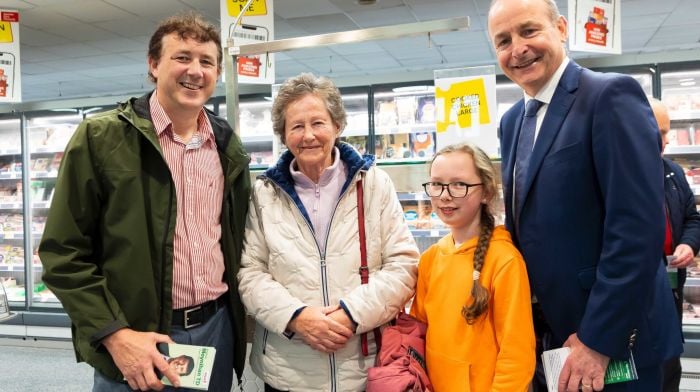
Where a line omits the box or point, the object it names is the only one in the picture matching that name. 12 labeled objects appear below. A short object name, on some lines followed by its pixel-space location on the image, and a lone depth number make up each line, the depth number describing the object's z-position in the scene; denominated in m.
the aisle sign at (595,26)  4.97
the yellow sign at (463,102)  3.14
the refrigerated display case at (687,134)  4.18
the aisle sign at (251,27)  5.27
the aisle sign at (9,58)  6.31
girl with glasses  1.54
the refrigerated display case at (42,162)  5.73
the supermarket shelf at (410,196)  3.36
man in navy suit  1.39
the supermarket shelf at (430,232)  3.54
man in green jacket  1.60
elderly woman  1.68
